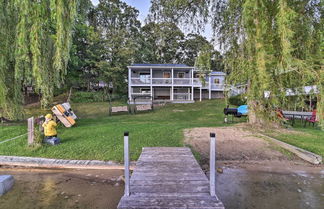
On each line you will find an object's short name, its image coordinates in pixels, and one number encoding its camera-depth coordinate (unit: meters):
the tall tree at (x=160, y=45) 29.10
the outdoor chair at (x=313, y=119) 9.35
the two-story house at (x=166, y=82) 21.56
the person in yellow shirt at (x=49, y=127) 6.00
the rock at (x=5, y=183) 3.52
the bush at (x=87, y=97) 21.45
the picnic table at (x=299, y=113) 11.30
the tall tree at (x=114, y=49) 22.36
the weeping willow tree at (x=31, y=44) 4.18
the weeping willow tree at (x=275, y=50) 3.27
